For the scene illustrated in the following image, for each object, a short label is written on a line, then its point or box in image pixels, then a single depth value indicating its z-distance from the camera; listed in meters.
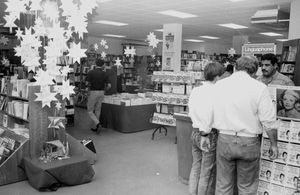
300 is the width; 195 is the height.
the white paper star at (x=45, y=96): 4.31
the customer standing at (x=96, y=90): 7.32
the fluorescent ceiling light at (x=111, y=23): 10.93
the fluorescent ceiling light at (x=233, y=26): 11.25
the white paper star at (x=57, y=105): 4.53
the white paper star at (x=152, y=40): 6.82
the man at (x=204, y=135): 3.08
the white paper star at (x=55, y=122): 4.40
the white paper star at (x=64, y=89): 4.42
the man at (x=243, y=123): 2.64
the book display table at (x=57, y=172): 3.83
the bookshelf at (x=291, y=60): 6.08
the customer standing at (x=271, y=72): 4.23
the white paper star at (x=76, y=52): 4.34
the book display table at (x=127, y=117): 7.30
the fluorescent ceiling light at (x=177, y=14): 8.97
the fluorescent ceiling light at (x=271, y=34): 13.62
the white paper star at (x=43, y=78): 4.28
